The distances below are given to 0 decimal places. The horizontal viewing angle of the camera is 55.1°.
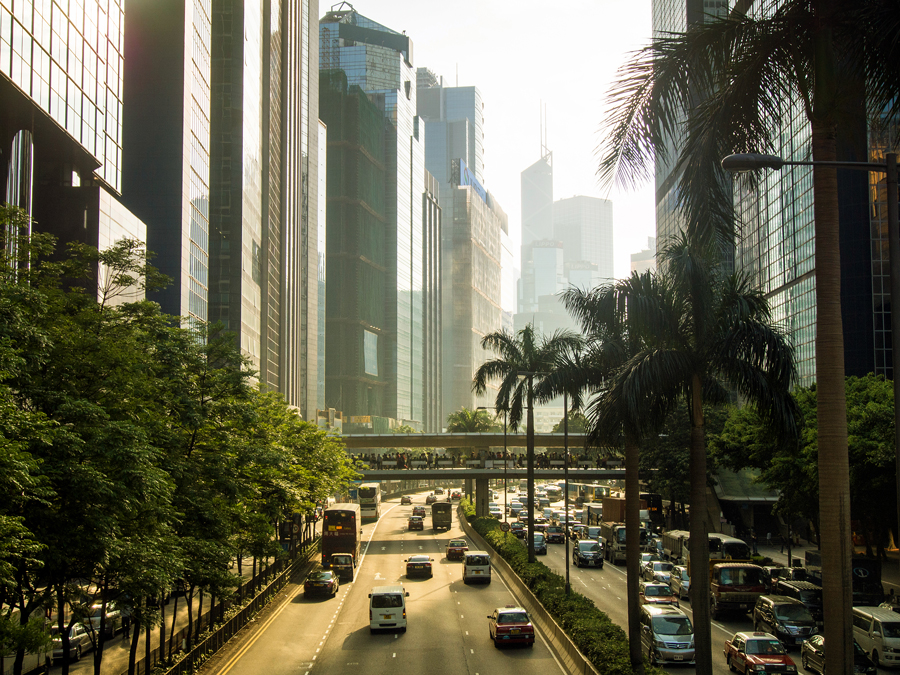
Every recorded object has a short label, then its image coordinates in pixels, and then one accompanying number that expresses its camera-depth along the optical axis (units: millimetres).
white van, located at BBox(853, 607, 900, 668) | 26562
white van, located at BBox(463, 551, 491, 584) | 47281
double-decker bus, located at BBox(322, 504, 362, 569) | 56000
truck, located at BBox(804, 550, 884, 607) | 38500
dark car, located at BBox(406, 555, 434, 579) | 50500
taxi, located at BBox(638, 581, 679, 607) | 38038
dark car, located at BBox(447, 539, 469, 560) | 61250
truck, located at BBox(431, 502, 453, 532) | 83125
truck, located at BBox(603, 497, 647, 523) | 64125
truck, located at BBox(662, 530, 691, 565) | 52781
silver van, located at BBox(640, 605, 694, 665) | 27422
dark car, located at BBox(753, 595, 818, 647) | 30438
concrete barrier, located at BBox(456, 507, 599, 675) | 25469
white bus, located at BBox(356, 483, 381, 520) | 90875
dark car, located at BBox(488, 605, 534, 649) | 30219
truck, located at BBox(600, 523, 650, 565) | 61406
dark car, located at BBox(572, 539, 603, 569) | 57469
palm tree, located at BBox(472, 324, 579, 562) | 46688
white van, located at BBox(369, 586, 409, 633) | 33562
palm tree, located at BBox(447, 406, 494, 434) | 129375
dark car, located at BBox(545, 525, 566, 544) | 76000
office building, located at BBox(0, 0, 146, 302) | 40688
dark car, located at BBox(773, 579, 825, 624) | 33938
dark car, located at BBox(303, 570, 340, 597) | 43375
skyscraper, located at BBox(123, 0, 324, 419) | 68938
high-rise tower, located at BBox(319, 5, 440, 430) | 188125
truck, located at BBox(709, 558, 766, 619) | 36719
